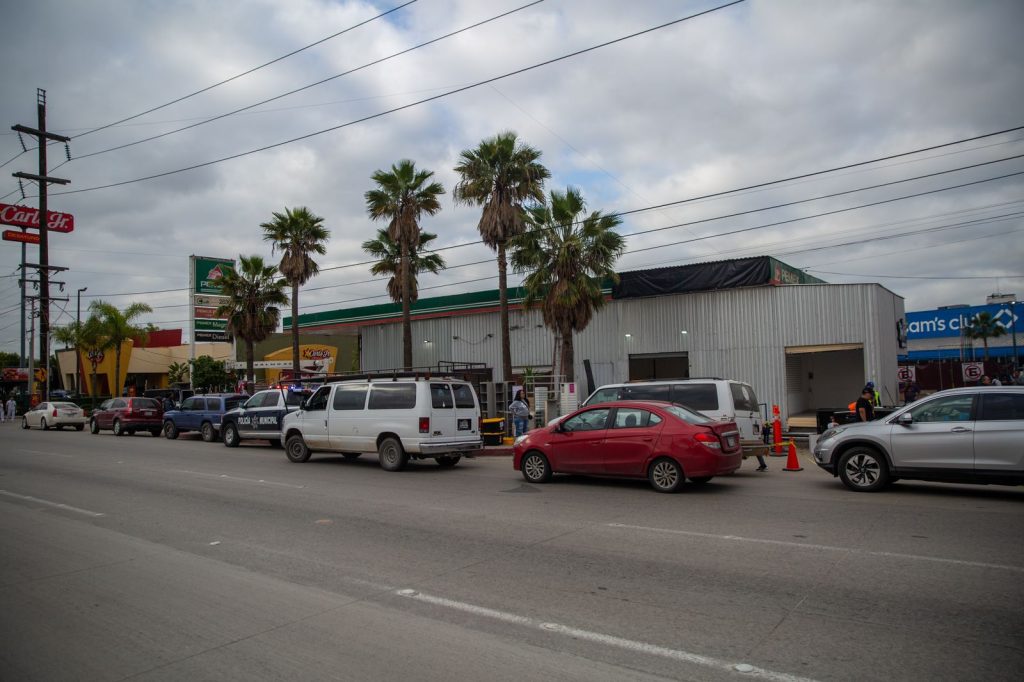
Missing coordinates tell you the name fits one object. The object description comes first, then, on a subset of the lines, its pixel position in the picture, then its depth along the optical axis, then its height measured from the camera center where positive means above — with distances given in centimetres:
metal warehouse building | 2203 +139
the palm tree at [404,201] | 2853 +756
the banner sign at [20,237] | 4072 +927
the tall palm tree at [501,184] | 2598 +747
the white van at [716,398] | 1362 -60
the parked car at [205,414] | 2408 -111
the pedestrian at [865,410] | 1391 -95
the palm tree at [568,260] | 2398 +407
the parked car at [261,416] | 2081 -109
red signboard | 4056 +1058
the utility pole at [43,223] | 3784 +950
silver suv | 964 -124
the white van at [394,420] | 1447 -95
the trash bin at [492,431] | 1981 -166
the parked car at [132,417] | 2731 -128
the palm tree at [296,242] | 3238 +679
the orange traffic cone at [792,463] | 1419 -206
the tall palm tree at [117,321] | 4178 +408
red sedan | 1080 -127
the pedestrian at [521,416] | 1959 -122
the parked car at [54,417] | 3117 -135
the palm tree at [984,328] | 4856 +240
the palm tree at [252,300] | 3309 +408
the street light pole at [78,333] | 4191 +339
